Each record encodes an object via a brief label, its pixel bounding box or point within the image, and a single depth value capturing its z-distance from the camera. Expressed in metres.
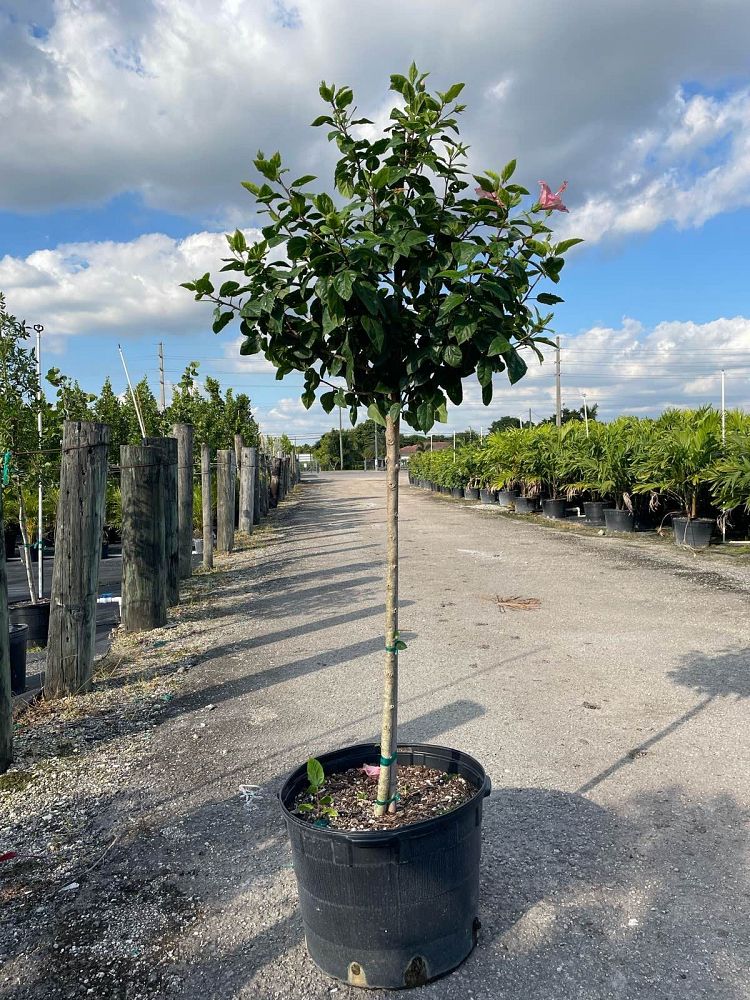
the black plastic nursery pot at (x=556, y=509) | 17.72
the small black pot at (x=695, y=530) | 11.71
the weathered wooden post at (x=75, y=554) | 4.97
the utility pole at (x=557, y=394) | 35.78
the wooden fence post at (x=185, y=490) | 9.59
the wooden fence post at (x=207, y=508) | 11.31
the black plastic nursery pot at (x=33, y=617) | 6.54
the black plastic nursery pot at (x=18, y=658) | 5.38
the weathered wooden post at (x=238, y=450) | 16.50
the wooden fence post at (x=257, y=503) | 18.56
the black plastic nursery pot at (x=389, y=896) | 2.27
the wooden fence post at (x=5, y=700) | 3.99
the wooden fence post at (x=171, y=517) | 7.76
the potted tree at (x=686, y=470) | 11.78
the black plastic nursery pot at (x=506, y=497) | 21.30
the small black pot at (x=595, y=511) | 15.45
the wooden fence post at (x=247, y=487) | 15.90
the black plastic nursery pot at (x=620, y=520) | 14.12
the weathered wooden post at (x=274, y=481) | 26.25
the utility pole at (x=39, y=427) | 6.49
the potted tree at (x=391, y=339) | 2.29
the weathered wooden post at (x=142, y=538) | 6.80
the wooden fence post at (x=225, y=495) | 12.81
